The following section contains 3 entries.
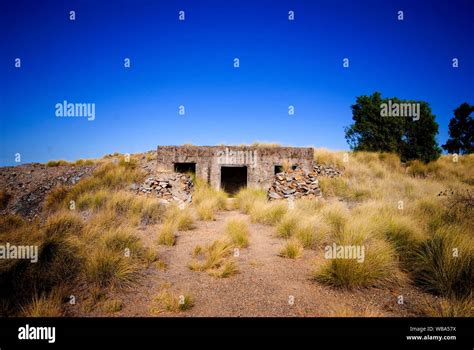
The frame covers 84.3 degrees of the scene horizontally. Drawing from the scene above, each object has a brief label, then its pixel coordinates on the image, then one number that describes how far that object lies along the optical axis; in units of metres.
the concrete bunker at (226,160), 12.65
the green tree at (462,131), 23.25
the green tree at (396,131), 17.66
